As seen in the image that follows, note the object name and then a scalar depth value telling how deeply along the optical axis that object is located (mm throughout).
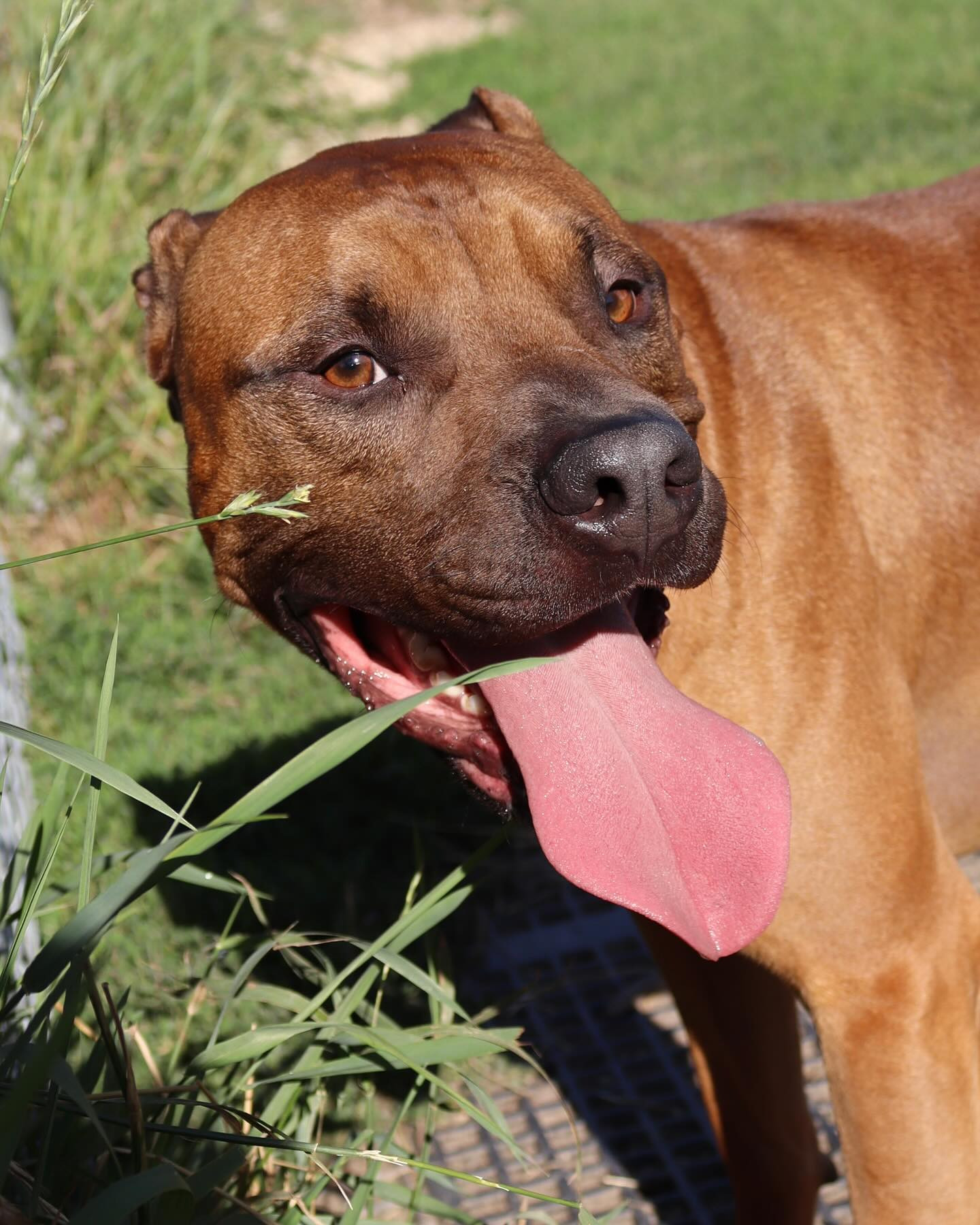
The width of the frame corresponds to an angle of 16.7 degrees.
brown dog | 921
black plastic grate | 1084
